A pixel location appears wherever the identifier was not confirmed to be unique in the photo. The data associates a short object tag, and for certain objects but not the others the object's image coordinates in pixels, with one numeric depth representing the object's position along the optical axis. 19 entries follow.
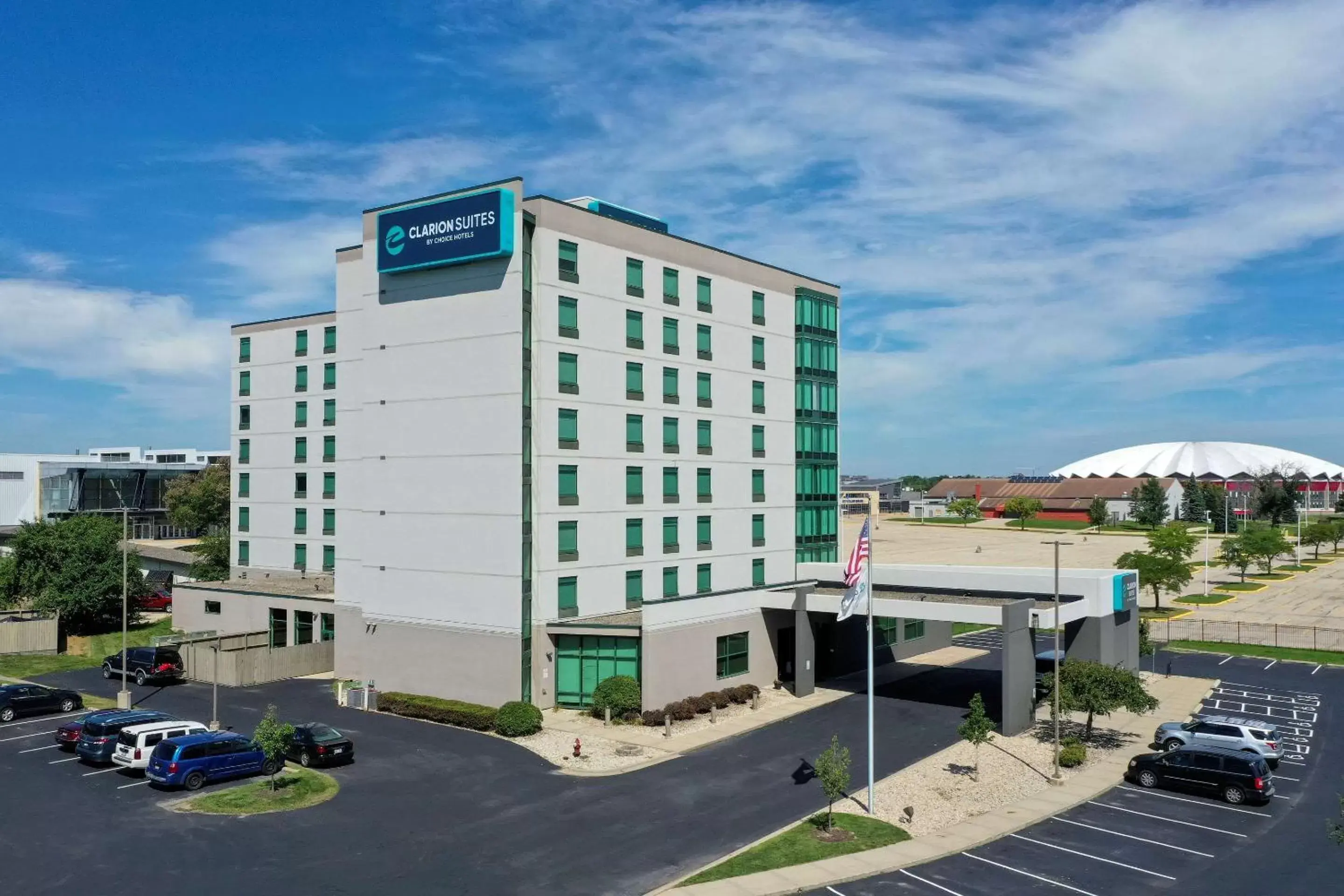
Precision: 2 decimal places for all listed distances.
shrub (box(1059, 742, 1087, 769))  39.91
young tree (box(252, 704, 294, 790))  34.62
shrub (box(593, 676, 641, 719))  47.34
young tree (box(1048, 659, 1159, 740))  41.84
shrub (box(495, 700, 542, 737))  44.62
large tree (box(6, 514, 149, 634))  70.25
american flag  34.91
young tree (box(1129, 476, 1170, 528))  194.12
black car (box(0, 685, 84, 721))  47.12
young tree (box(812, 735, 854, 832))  31.38
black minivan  35.09
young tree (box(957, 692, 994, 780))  38.84
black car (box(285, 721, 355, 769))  39.16
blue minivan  36.06
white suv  37.75
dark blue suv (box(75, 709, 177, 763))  39.28
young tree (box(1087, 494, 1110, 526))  191.38
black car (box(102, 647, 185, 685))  56.31
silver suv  40.50
